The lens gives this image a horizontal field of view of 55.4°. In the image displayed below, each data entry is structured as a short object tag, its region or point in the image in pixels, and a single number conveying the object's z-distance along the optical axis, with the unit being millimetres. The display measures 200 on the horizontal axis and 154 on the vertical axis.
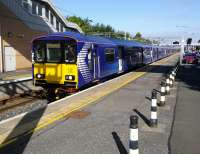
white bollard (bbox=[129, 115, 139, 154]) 3526
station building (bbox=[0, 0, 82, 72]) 18600
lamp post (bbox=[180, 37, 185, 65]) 28201
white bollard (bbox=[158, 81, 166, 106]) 6962
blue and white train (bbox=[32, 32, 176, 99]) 8704
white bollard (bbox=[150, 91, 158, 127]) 5202
